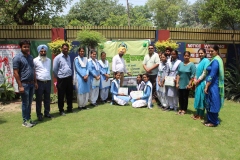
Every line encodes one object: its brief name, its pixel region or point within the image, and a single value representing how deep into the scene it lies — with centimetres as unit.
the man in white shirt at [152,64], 664
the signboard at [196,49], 800
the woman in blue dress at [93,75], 627
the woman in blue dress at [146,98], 627
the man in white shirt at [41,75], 497
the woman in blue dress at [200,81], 498
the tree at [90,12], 3247
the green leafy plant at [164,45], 693
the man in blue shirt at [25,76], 444
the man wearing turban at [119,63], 672
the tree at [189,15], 6869
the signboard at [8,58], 728
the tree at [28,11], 842
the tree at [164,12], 4188
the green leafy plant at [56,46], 647
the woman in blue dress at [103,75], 662
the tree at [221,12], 676
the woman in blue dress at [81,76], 589
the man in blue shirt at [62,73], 544
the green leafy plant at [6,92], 695
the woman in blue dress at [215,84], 461
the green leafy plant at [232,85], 740
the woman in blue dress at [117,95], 650
